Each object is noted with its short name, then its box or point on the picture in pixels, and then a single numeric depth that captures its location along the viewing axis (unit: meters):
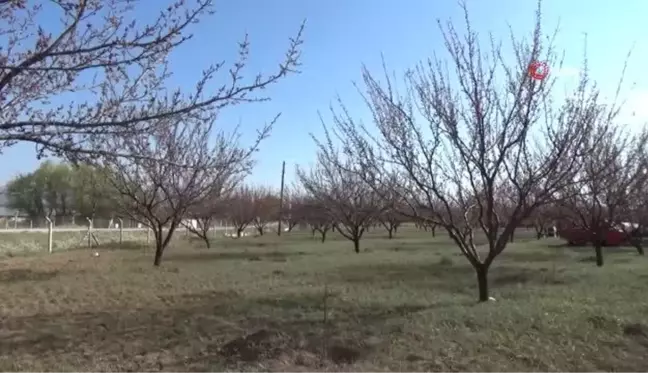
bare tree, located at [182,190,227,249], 26.53
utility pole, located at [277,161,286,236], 53.96
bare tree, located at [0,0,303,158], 5.26
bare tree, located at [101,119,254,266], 17.16
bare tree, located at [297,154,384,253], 18.52
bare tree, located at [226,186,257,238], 47.75
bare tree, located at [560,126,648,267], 15.81
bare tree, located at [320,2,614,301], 9.58
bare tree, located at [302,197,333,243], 35.44
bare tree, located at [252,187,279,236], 55.33
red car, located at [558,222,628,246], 32.53
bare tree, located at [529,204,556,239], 21.38
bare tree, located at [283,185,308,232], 48.27
